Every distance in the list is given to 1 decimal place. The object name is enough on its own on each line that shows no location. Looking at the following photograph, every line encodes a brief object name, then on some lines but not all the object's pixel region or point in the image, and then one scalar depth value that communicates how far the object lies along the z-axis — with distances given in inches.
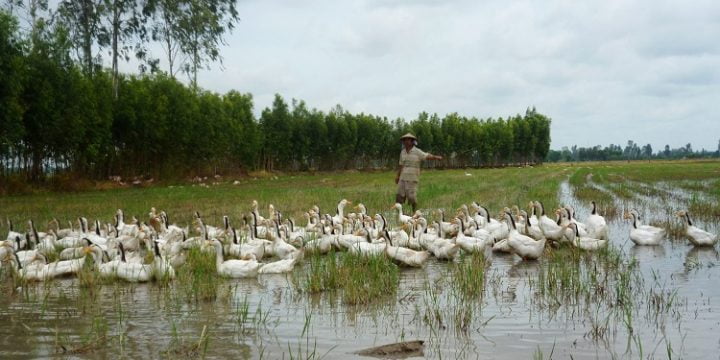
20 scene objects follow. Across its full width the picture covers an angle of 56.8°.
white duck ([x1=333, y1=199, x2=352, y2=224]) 596.0
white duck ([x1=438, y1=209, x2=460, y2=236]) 541.3
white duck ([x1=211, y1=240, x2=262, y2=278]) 406.3
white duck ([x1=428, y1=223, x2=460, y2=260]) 448.5
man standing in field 685.9
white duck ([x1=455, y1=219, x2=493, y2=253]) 464.2
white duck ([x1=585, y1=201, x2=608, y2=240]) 514.0
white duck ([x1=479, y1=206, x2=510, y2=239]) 525.0
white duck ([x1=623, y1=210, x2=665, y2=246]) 504.1
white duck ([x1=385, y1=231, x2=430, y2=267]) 425.7
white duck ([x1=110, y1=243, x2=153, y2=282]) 394.0
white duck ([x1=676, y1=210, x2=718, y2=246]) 480.7
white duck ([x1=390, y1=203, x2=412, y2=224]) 612.0
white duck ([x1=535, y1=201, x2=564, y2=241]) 495.5
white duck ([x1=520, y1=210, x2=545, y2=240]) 524.4
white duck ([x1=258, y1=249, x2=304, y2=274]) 422.3
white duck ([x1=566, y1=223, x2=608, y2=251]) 465.4
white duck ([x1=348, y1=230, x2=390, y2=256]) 434.3
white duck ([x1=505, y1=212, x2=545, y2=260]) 442.0
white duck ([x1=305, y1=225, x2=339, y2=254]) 495.1
